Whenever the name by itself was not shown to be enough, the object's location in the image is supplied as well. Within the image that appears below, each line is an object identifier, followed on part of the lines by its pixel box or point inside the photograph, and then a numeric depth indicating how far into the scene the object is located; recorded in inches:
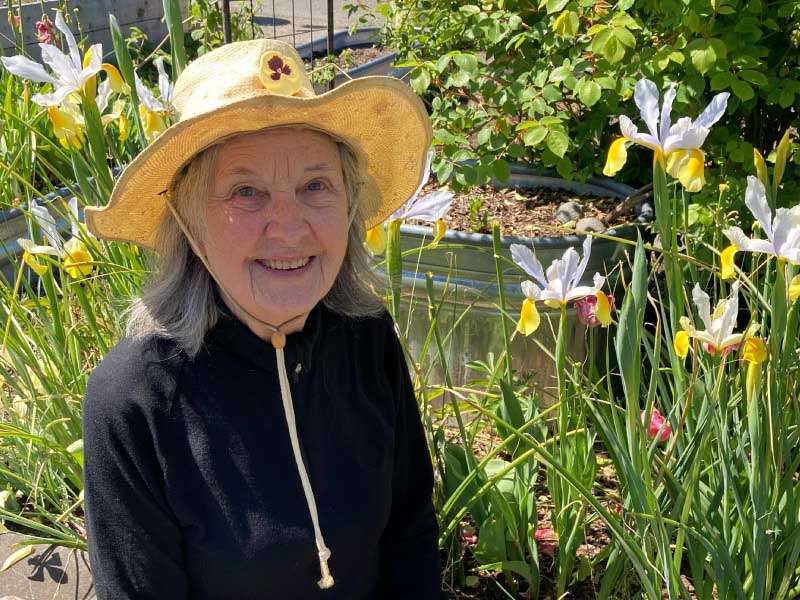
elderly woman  52.6
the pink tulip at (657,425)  69.9
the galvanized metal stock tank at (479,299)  99.7
